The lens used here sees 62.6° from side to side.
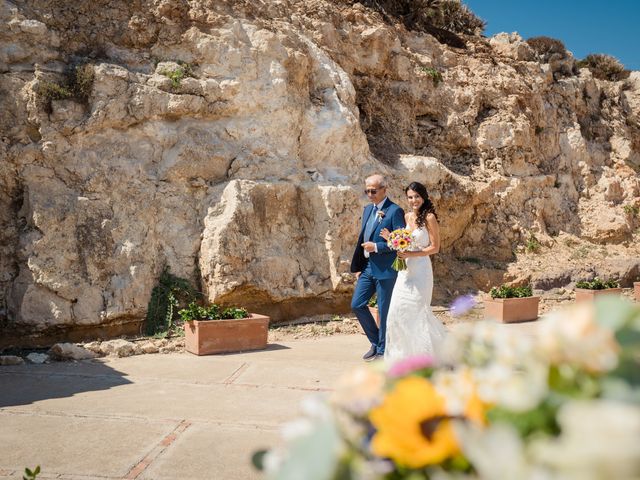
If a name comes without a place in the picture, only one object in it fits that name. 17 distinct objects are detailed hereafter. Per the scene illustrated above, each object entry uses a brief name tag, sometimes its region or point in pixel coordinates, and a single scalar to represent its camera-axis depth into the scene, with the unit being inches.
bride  215.8
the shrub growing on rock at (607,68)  714.2
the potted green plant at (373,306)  331.6
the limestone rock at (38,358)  239.3
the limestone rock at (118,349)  251.6
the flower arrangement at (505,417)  24.7
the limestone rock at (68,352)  242.2
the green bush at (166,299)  318.3
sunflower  30.6
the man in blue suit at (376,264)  243.4
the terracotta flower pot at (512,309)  358.0
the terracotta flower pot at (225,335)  255.4
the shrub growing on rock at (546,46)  637.3
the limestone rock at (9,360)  232.4
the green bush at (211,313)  263.1
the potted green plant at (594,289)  396.8
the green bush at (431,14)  549.3
